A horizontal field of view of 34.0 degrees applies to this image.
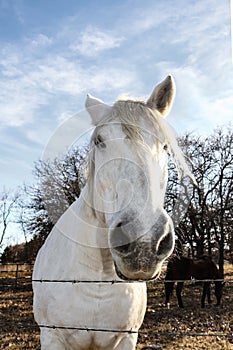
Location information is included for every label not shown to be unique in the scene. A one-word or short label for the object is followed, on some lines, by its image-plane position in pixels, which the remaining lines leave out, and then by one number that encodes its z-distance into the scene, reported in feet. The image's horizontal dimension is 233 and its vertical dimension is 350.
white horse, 5.79
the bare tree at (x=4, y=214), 86.69
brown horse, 38.40
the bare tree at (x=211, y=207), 54.95
